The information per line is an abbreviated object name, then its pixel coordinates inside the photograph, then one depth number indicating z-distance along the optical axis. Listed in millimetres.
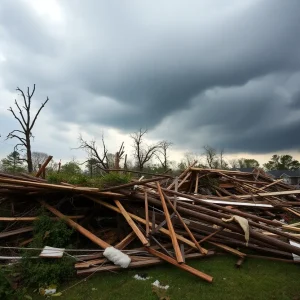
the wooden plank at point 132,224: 4740
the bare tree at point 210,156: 52094
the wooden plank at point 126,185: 5546
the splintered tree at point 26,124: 23389
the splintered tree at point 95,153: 36684
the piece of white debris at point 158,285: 3932
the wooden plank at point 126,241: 4951
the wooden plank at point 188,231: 4762
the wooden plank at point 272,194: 8977
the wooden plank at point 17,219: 5547
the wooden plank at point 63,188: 5234
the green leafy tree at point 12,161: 26533
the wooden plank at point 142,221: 4950
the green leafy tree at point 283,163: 70625
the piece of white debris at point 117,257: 4438
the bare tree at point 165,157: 45531
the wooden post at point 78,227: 4942
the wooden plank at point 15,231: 5398
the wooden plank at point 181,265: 4066
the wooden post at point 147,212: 5012
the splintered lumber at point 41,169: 7430
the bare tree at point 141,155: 40325
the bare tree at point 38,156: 38003
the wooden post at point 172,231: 4337
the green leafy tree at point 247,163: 67125
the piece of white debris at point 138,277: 4234
